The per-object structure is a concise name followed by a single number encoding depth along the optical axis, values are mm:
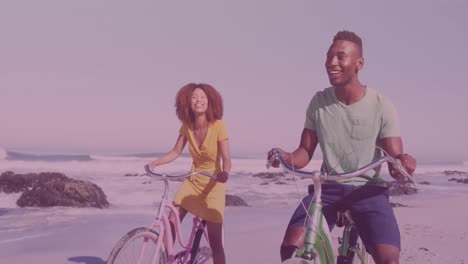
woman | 5070
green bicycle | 2857
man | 3387
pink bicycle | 3980
